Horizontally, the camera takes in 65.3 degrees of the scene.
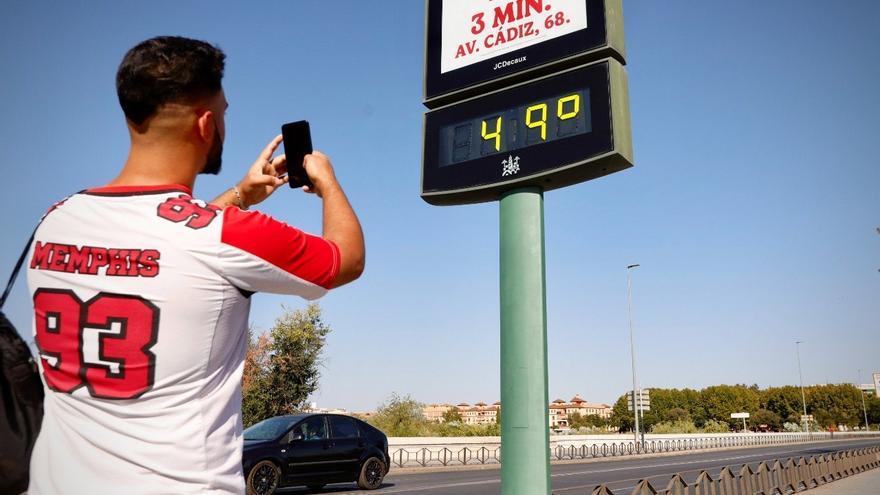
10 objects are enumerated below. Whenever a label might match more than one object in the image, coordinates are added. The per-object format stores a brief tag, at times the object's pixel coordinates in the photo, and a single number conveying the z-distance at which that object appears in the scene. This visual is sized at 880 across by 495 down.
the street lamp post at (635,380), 38.16
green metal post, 6.50
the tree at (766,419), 105.44
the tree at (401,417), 42.50
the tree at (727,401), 108.38
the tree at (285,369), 32.19
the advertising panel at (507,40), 6.93
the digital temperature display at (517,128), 6.68
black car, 13.54
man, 1.37
